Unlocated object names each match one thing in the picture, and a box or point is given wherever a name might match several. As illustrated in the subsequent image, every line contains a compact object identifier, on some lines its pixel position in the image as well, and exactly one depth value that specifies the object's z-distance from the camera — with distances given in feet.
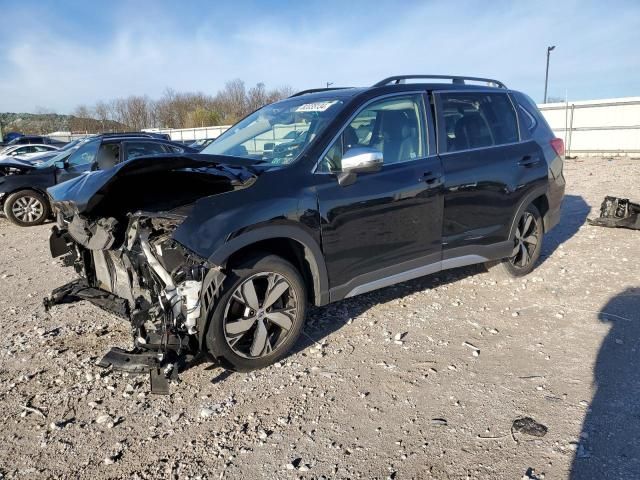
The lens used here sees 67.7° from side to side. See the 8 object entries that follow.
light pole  130.58
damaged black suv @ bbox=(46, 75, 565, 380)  10.04
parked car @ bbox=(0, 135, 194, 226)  29.48
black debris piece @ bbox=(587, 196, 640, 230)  23.08
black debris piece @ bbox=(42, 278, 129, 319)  11.23
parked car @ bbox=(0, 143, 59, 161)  71.77
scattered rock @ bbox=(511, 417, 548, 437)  8.90
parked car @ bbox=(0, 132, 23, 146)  152.72
